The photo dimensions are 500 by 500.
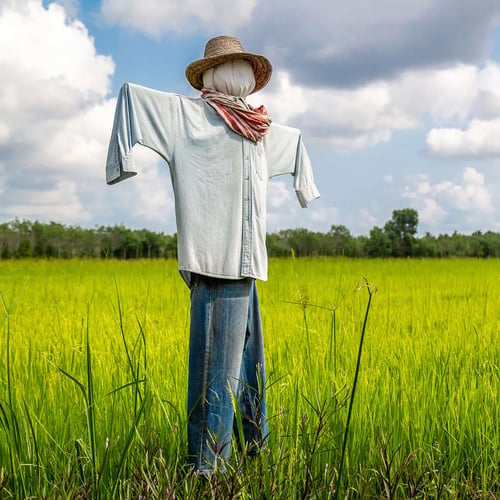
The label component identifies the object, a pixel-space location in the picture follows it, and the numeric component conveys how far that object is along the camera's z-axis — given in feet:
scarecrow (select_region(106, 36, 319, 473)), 7.20
